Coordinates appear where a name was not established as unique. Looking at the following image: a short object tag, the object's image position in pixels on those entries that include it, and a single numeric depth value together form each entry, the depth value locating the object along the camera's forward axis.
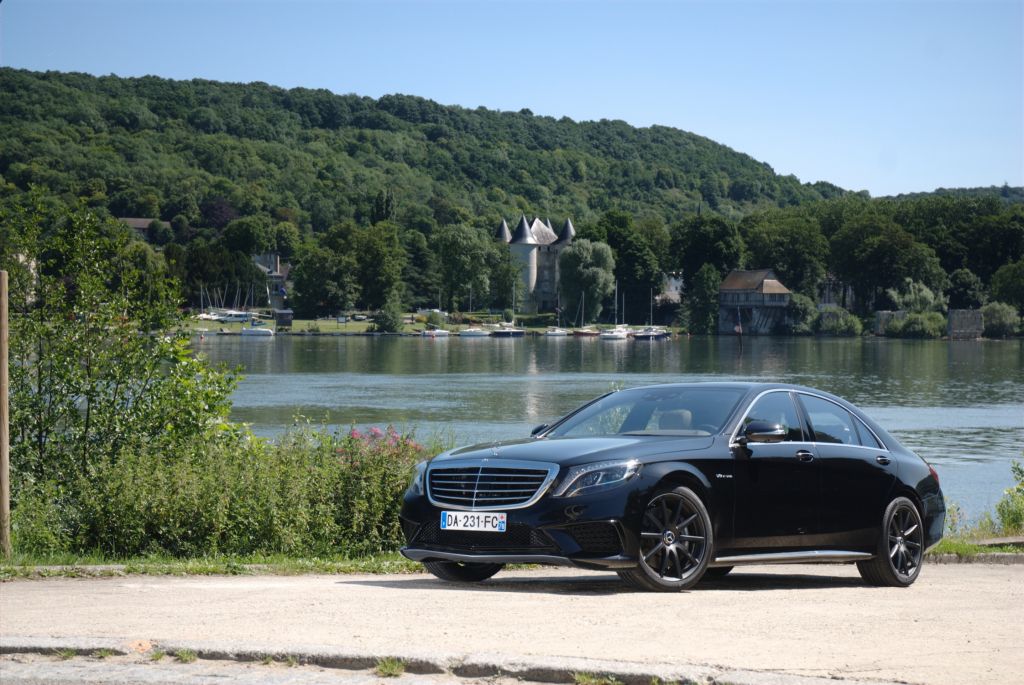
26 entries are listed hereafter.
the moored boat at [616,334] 179.50
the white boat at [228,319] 197.18
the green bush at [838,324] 178.88
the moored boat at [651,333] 178.88
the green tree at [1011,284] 172.38
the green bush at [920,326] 172.88
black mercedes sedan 9.51
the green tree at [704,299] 184.88
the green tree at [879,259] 176.88
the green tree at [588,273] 183.62
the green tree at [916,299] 175.12
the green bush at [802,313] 185.88
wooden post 11.61
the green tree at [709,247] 190.25
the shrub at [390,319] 185.62
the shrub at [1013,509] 18.05
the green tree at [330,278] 194.75
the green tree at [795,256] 191.88
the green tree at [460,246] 199.50
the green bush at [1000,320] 173.62
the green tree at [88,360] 16.48
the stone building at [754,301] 183.38
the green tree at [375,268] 197.25
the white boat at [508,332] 188.62
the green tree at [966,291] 178.75
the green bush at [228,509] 13.02
